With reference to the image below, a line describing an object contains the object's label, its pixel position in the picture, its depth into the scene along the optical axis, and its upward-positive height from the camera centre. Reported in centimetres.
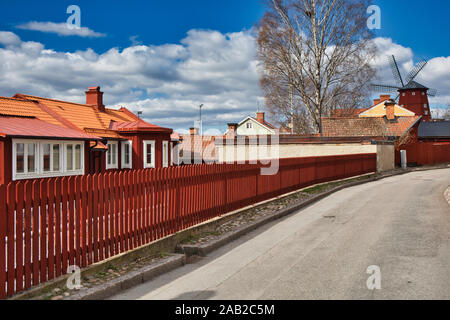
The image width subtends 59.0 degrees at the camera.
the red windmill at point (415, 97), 6456 +949
